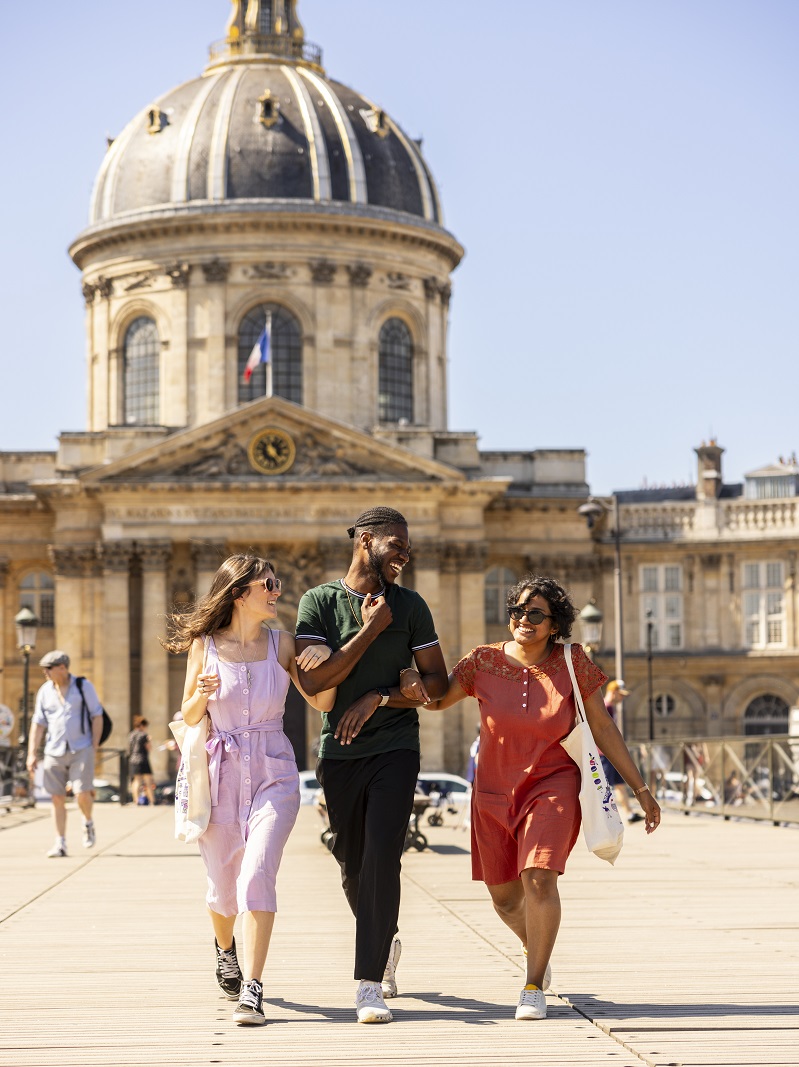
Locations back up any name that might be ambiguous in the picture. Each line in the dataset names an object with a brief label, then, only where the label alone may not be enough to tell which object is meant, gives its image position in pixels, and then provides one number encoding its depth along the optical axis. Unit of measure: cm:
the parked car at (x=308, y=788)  4272
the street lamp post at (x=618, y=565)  4512
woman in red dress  960
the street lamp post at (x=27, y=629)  4494
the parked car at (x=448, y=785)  4103
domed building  5719
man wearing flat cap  2023
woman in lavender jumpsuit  969
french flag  6038
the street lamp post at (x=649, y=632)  5569
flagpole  6209
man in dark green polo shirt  965
